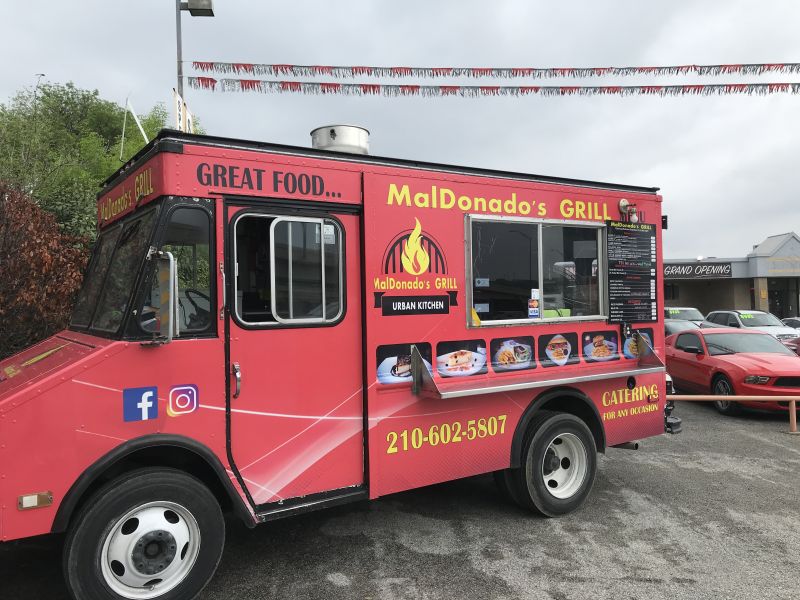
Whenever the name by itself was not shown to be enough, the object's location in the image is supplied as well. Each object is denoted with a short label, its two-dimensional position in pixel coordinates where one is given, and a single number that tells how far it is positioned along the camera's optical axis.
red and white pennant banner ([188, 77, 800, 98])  7.07
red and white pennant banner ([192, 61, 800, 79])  7.04
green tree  7.91
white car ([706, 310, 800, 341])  16.27
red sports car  8.55
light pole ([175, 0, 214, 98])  7.43
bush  6.01
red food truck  2.90
